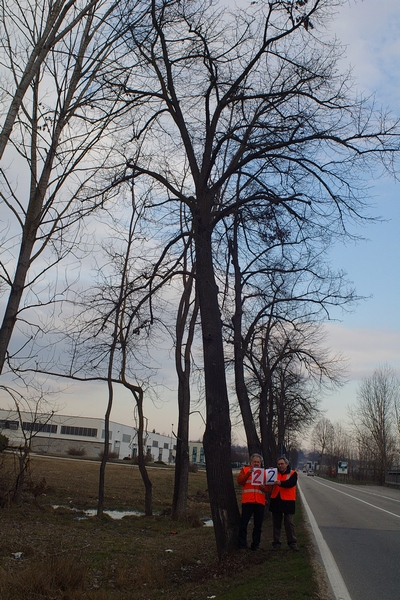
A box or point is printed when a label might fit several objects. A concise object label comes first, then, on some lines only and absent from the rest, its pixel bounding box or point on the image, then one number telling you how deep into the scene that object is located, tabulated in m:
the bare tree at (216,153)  8.48
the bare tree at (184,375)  18.55
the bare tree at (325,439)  114.12
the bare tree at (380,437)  66.62
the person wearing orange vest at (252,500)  8.80
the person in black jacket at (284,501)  9.29
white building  78.89
